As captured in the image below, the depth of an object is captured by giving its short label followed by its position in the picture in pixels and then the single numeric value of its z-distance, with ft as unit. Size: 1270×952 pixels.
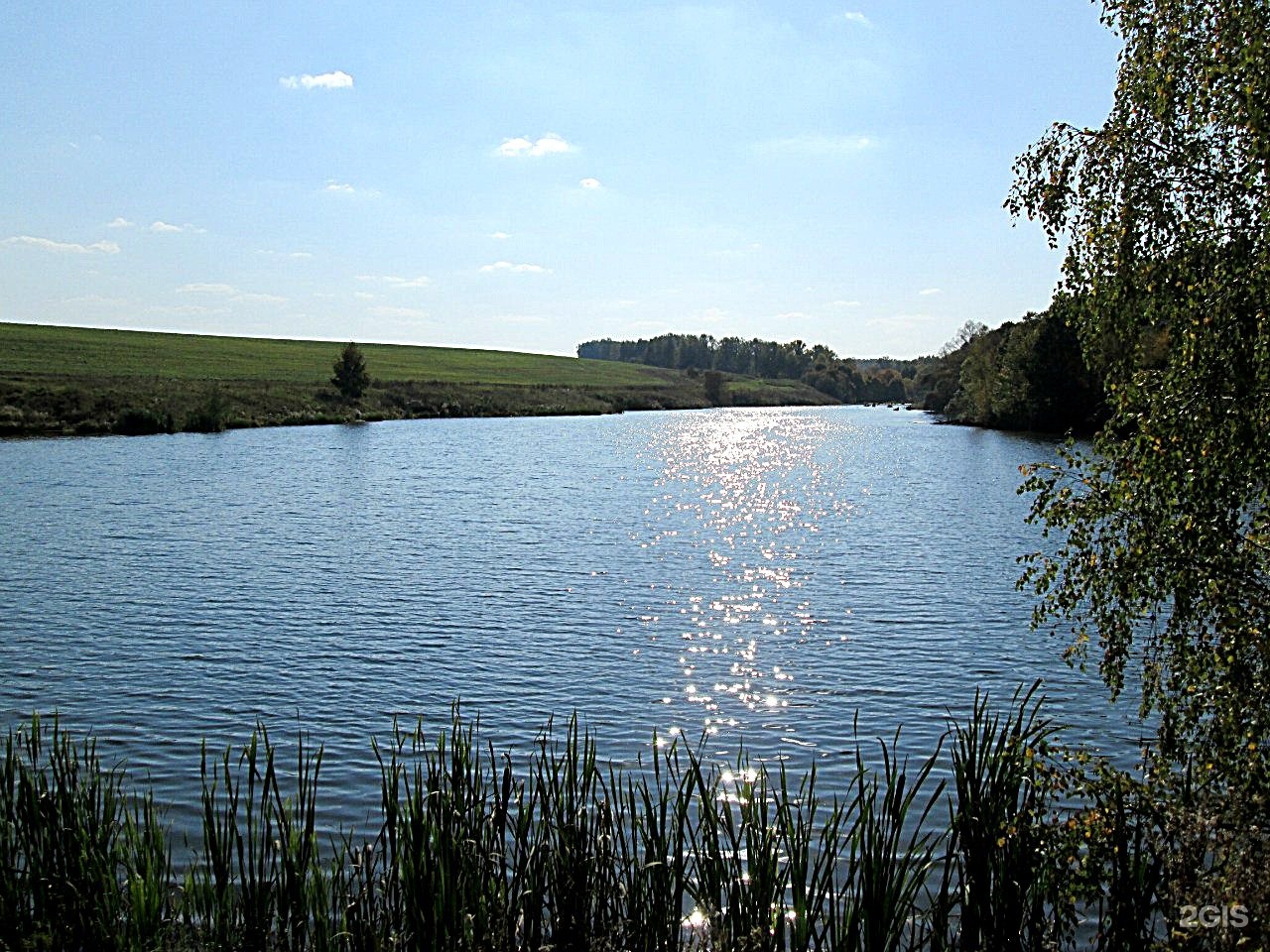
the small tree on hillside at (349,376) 361.30
